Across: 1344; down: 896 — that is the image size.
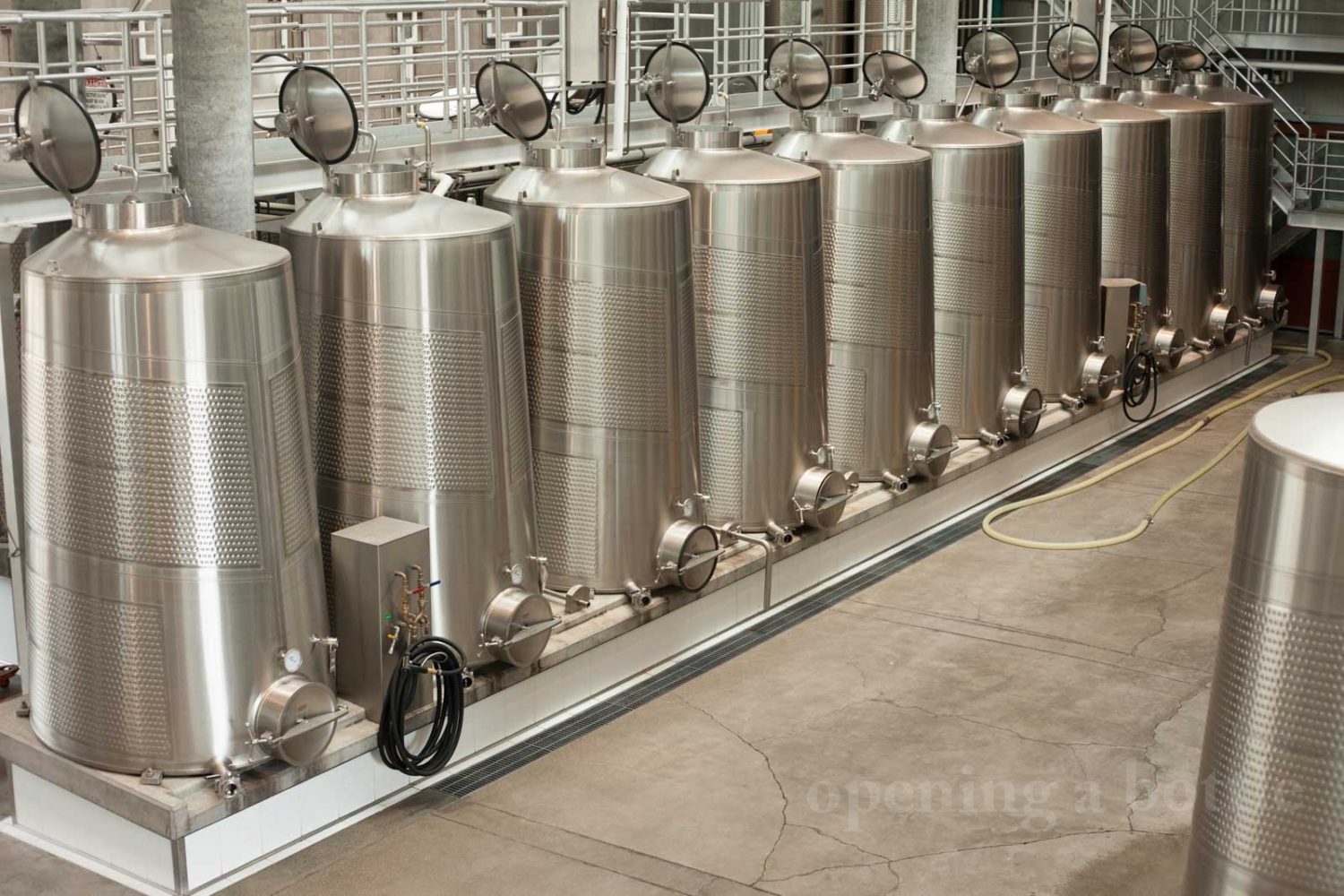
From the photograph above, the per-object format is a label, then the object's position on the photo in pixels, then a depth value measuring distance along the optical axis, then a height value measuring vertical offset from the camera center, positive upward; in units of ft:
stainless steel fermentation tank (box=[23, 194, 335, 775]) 16.43 -4.40
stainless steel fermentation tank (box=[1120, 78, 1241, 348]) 39.40 -3.65
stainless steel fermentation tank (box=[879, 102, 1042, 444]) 30.45 -3.88
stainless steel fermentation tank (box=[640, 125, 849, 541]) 24.81 -4.06
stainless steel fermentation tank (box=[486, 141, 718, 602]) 22.08 -4.21
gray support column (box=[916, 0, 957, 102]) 34.12 +0.27
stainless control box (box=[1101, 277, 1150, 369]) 35.09 -5.29
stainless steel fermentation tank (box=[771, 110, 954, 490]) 27.50 -3.93
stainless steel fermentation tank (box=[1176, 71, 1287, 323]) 41.75 -3.30
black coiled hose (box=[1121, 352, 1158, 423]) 35.78 -7.03
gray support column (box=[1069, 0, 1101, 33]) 43.37 +1.16
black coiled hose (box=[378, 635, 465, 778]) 18.67 -7.47
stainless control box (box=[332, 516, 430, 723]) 18.51 -6.11
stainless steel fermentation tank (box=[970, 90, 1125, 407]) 33.45 -3.72
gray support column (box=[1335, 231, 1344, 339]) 46.03 -7.03
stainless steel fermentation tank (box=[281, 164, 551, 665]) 19.26 -3.79
